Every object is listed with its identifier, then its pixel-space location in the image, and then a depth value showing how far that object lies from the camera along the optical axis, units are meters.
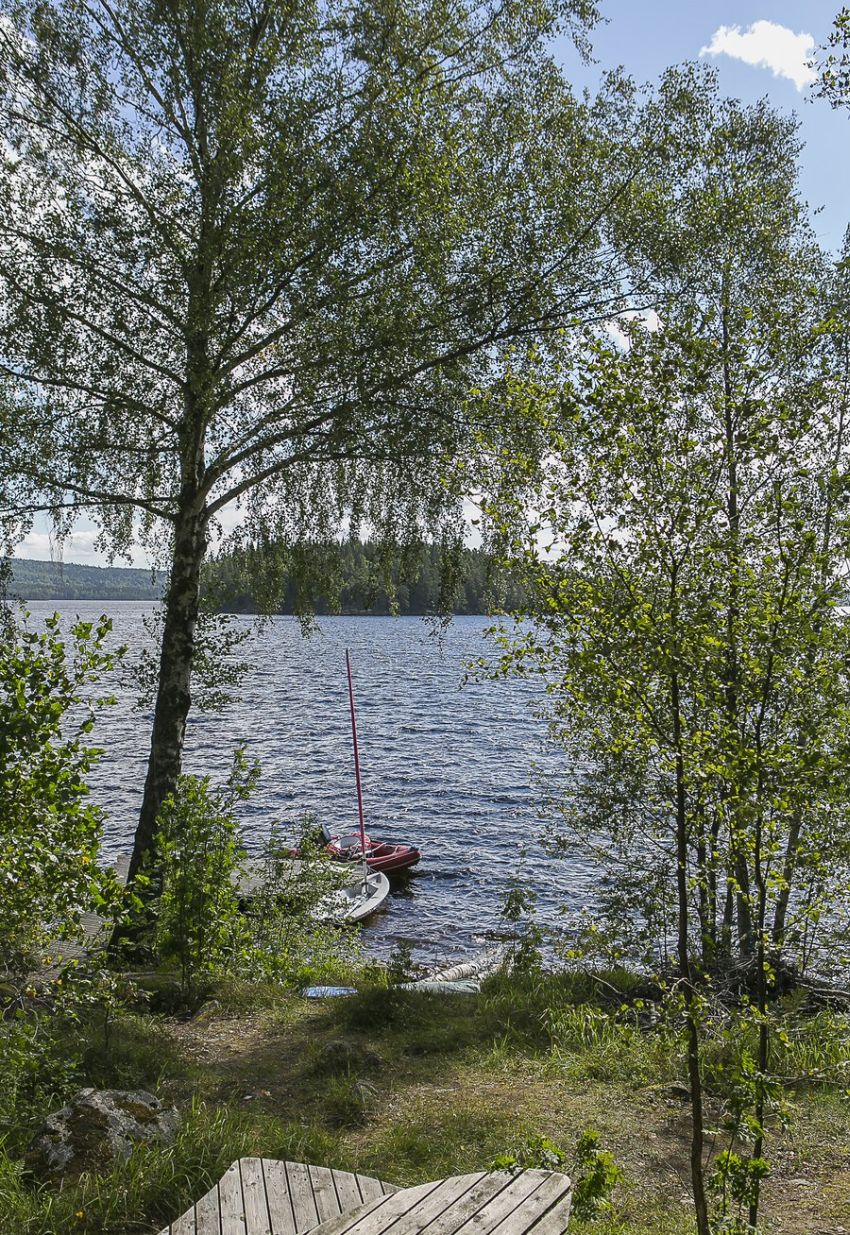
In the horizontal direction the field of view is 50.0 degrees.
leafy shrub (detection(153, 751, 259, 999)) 7.29
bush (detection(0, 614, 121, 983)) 4.32
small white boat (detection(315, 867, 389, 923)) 17.02
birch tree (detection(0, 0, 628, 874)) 7.96
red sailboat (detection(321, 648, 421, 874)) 18.95
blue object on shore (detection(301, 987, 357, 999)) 8.40
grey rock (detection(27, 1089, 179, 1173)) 4.29
